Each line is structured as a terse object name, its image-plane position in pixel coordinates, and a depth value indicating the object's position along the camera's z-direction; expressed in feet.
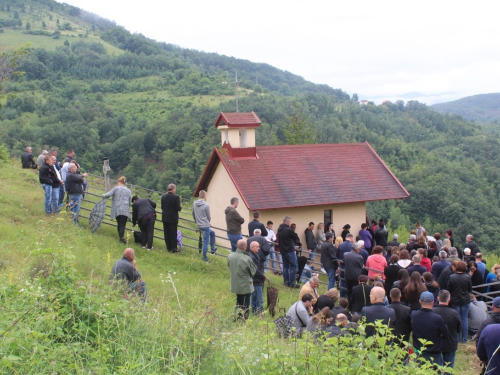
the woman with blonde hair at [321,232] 59.72
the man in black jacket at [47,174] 41.93
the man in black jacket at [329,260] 43.19
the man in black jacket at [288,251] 43.80
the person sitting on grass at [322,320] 23.03
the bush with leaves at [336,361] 15.62
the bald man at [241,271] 30.83
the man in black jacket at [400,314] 25.61
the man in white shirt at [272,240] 51.50
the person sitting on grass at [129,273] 25.33
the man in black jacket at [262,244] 38.58
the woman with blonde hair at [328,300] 28.09
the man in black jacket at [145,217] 42.96
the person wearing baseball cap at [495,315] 23.75
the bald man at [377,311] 23.97
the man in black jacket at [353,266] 37.37
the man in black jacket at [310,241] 55.72
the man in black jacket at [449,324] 23.93
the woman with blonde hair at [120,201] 41.60
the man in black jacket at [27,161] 68.28
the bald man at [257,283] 33.91
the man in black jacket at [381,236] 55.88
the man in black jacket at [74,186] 42.16
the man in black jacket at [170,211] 42.60
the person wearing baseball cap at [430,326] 23.53
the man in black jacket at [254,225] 45.70
